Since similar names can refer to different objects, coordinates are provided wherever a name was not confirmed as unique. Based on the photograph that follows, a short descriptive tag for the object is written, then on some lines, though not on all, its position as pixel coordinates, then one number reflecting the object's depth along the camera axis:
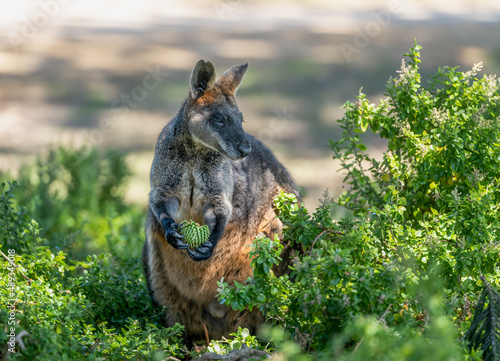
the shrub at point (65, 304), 6.04
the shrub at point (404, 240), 5.93
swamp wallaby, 8.37
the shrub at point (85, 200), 12.95
